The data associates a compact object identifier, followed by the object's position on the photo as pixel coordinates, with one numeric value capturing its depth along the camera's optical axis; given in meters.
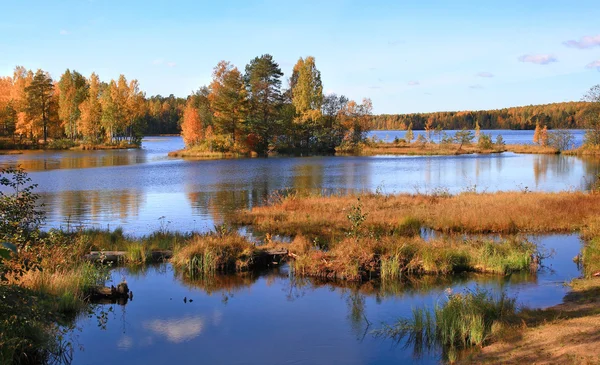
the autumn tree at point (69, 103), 94.12
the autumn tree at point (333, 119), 84.06
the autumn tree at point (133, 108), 94.25
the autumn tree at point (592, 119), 76.19
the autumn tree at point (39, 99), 90.19
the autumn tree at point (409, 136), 104.51
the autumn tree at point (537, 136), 98.77
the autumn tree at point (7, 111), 92.26
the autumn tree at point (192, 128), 78.75
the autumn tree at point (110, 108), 89.25
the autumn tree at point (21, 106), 88.74
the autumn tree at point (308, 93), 77.58
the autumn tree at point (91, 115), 90.12
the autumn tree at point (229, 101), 73.06
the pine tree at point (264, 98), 77.75
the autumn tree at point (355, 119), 85.88
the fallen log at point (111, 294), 12.61
